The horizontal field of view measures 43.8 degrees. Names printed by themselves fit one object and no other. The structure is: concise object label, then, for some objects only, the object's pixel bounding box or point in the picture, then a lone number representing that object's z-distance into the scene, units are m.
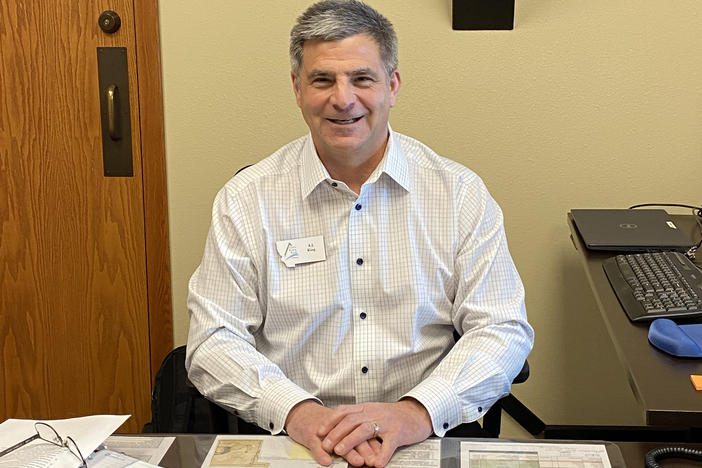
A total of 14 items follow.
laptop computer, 2.08
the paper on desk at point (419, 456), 1.29
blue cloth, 1.48
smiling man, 1.74
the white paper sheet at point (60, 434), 1.21
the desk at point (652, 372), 1.29
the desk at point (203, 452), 1.25
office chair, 2.68
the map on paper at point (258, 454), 1.26
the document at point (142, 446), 1.28
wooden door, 2.51
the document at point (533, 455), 1.24
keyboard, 1.66
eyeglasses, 1.24
